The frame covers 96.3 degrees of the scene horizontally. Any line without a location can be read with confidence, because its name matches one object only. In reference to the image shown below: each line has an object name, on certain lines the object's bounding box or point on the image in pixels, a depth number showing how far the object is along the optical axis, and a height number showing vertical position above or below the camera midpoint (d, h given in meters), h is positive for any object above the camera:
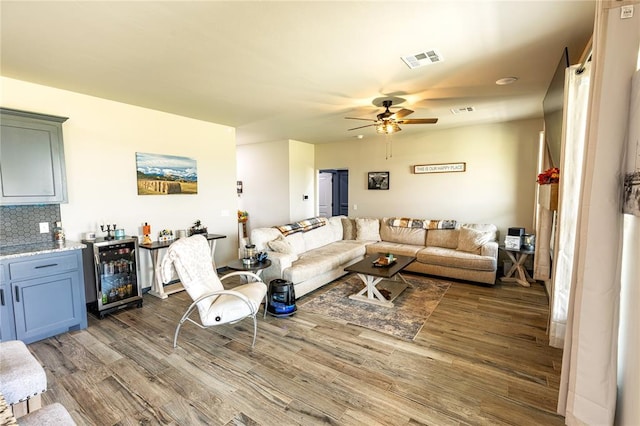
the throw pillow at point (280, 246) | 4.16 -0.80
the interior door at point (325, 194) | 8.55 -0.10
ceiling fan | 3.80 +0.93
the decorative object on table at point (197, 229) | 4.65 -0.60
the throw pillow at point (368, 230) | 5.91 -0.82
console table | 3.89 -1.22
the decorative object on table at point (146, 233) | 4.06 -0.59
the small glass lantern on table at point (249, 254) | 3.56 -0.82
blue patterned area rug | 3.14 -1.47
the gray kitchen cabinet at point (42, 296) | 2.67 -1.02
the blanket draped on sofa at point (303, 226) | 4.72 -0.62
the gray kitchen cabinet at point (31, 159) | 2.82 +0.36
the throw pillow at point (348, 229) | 6.08 -0.82
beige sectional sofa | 4.11 -1.02
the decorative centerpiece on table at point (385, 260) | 3.95 -0.99
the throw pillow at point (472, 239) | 4.70 -0.84
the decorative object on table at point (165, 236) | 4.20 -0.65
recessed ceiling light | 3.11 +1.20
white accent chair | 2.65 -0.96
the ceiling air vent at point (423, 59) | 2.54 +1.20
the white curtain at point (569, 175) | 2.19 +0.10
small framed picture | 6.42 +0.23
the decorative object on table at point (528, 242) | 4.54 -0.86
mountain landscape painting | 4.15 +0.28
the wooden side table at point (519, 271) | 4.39 -1.29
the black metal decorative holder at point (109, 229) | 3.60 -0.47
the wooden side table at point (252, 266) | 3.39 -0.90
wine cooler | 3.39 -1.02
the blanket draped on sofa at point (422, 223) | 5.34 -0.65
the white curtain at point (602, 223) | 1.23 -0.16
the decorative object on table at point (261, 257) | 3.65 -0.84
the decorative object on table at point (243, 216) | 7.12 -0.62
